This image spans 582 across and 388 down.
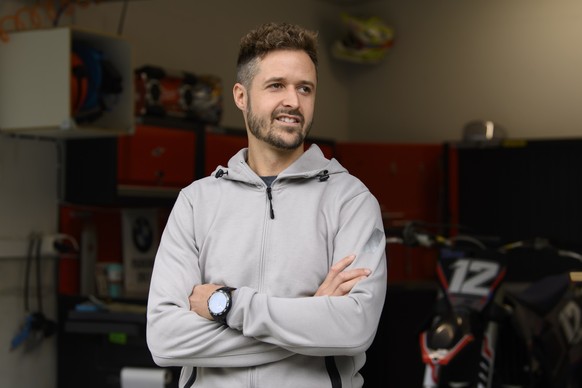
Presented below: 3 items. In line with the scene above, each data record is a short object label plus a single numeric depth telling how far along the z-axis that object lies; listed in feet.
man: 5.90
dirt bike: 11.02
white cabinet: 12.75
